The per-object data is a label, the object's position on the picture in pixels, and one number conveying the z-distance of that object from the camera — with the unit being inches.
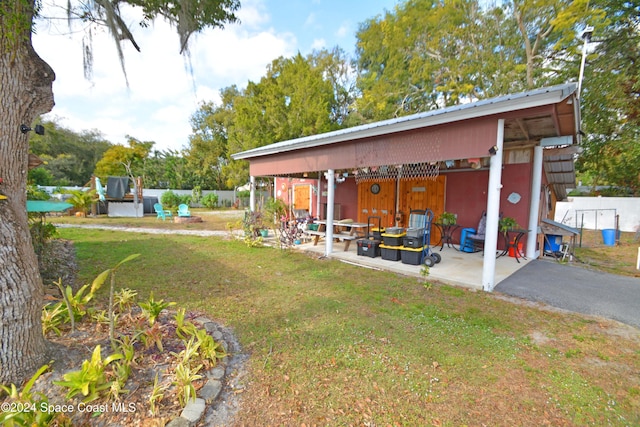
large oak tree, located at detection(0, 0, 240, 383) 65.5
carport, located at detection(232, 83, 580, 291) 154.3
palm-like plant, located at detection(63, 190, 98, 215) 467.2
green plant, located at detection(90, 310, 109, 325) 96.1
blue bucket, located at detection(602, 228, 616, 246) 331.9
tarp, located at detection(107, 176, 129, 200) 514.0
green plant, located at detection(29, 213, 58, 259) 144.2
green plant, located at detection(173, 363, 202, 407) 66.9
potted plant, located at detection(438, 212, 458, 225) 256.7
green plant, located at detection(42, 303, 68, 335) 85.5
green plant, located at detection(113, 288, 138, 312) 111.5
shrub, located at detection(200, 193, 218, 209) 796.6
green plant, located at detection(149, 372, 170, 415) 62.9
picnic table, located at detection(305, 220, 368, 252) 266.5
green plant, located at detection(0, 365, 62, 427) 52.3
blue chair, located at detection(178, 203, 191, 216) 485.1
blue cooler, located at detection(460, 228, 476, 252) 259.0
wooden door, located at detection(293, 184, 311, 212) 467.8
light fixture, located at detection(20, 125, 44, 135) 72.6
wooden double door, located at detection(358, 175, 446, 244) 296.5
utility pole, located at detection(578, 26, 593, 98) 251.8
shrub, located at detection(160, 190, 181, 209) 689.6
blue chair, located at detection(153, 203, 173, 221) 495.9
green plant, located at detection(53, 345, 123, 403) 60.9
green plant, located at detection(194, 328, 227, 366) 83.2
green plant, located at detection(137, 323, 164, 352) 85.9
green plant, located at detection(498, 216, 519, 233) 227.6
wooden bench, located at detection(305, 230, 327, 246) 290.5
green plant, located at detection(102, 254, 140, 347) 78.3
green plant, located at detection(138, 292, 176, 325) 97.7
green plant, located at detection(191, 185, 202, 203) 800.3
